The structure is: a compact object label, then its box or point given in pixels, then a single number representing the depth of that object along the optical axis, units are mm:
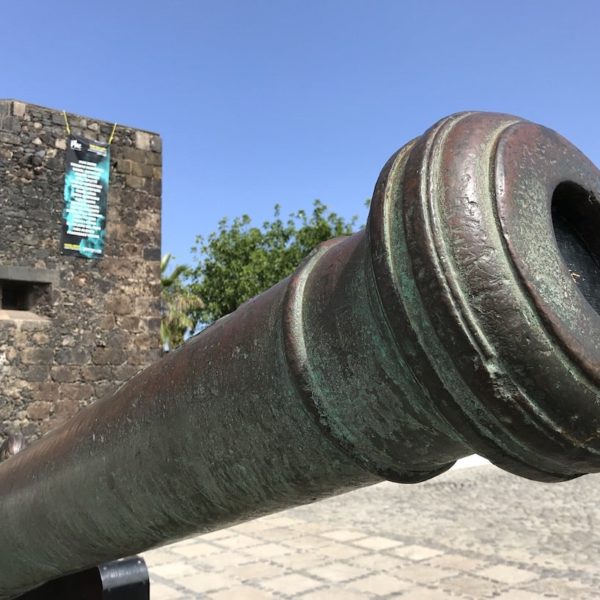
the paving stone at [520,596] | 4055
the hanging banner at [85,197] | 7707
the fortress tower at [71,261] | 7289
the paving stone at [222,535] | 5838
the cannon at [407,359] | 896
